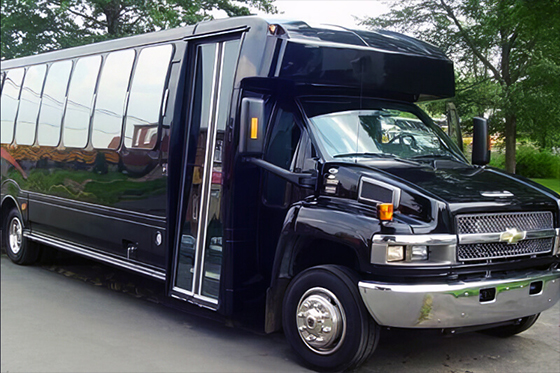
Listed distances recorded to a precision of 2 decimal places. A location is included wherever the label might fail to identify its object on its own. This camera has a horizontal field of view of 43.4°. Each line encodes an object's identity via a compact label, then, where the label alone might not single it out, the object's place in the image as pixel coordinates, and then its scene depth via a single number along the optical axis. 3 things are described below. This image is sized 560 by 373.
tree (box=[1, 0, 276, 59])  21.06
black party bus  5.24
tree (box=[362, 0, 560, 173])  14.08
